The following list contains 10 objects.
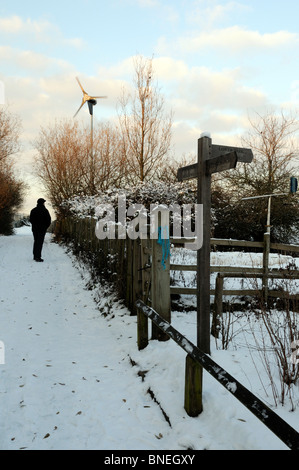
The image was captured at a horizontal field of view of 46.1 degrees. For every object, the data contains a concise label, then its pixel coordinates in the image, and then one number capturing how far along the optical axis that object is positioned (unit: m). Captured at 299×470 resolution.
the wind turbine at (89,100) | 27.95
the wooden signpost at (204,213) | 3.57
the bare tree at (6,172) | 23.38
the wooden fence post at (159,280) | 4.68
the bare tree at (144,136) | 16.84
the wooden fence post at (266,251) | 6.72
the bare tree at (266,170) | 20.62
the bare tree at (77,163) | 21.08
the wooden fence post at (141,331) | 4.47
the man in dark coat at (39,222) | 12.38
